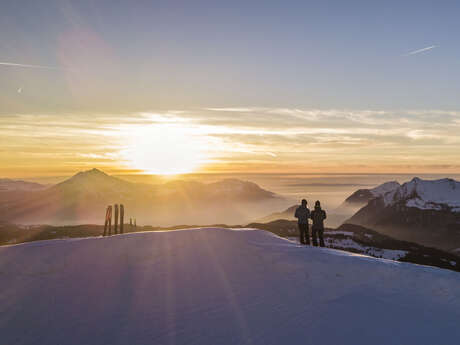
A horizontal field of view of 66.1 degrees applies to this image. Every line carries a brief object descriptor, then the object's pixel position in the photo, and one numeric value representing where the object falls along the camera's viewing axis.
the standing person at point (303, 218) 16.56
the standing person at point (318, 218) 16.62
